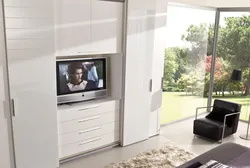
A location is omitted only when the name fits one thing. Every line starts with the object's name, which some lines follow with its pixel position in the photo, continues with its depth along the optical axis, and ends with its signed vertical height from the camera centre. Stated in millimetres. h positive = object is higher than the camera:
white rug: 3832 -1634
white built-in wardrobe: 3141 -213
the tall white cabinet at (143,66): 4277 -293
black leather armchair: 4750 -1308
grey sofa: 2773 -1153
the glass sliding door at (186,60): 5359 -231
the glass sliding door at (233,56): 5758 -126
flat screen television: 3891 -472
